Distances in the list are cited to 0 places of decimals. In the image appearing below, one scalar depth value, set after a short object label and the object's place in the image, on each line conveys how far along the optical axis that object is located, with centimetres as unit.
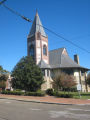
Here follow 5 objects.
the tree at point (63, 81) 2489
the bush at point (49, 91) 2857
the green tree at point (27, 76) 2834
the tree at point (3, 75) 3939
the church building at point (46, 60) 3772
